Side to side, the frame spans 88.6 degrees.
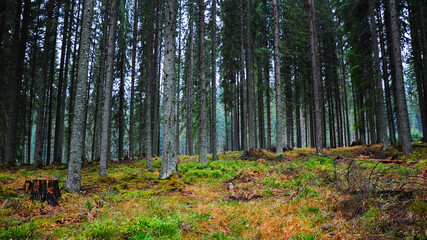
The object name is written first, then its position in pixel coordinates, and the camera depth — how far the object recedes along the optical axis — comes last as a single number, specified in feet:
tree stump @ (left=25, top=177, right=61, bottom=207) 17.57
